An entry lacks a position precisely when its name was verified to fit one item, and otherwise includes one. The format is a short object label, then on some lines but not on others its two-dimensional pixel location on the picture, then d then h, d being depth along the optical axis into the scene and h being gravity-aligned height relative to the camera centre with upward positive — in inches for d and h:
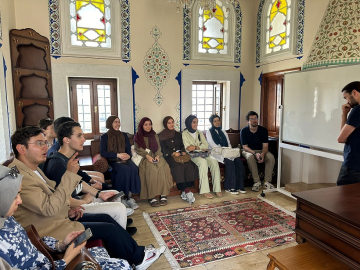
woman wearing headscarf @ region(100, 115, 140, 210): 137.6 -29.1
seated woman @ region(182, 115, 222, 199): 155.1 -31.7
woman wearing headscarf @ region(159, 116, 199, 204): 150.2 -32.4
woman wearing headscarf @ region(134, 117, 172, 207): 143.3 -33.8
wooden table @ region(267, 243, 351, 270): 57.2 -35.0
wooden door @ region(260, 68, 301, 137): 182.2 +6.4
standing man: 83.7 -10.2
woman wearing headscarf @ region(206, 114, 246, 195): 160.4 -41.4
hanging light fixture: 121.0 +50.6
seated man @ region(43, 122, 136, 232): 79.0 -17.7
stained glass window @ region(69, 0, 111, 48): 162.2 +55.5
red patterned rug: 96.6 -53.5
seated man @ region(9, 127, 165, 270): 60.6 -21.9
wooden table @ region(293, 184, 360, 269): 53.3 -25.8
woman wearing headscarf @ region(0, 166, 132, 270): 44.2 -22.7
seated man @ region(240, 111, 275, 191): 165.8 -26.5
